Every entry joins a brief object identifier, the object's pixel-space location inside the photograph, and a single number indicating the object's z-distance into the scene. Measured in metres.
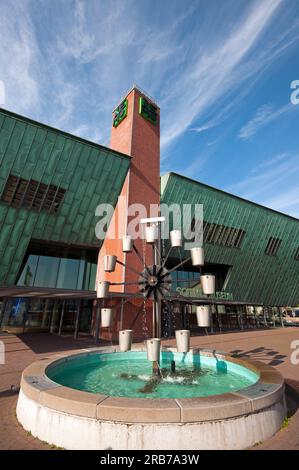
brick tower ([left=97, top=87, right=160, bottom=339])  22.89
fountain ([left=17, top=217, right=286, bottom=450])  4.91
